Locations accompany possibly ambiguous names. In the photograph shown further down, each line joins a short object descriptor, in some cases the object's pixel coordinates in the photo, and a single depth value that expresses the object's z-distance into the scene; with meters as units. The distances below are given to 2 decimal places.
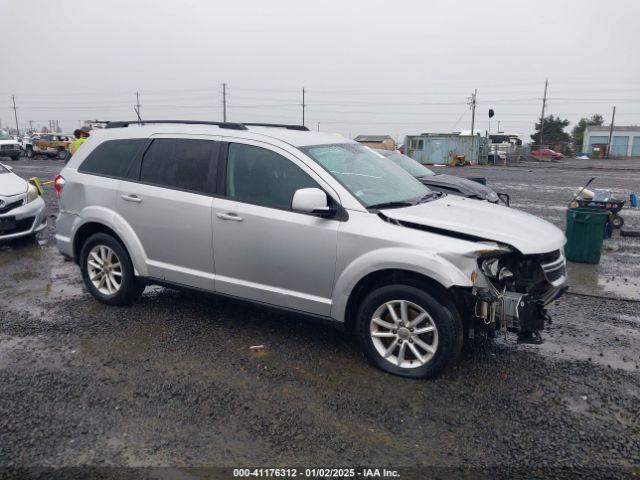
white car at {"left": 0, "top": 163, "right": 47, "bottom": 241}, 8.10
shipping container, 38.78
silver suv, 3.86
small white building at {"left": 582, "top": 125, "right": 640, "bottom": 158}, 62.88
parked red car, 49.22
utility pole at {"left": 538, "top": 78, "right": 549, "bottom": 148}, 67.31
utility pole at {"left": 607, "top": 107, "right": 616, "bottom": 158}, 54.46
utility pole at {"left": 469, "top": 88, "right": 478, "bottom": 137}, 60.50
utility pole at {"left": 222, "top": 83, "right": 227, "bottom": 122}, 73.75
